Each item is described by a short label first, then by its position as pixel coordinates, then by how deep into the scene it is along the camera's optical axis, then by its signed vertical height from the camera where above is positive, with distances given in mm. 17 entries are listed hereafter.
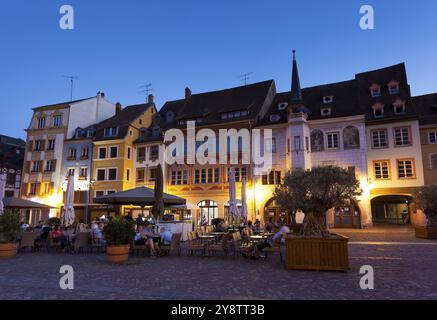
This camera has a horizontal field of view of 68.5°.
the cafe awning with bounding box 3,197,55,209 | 18719 +659
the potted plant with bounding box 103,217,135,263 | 10273 -780
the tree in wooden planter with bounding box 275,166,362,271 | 8836 +353
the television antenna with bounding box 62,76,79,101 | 42025 +17653
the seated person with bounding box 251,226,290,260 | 11122 -979
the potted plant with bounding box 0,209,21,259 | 11367 -623
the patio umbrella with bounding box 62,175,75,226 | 16516 +482
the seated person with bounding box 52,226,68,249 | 13648 -962
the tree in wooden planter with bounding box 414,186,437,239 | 17359 +393
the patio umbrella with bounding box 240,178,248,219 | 20125 +334
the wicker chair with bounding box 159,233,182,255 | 11961 -1172
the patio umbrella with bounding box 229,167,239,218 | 17419 +980
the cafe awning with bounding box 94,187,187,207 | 14695 +746
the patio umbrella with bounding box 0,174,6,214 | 15039 +1430
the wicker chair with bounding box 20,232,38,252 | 13221 -1008
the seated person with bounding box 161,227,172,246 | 12181 -936
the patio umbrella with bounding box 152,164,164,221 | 14141 +688
